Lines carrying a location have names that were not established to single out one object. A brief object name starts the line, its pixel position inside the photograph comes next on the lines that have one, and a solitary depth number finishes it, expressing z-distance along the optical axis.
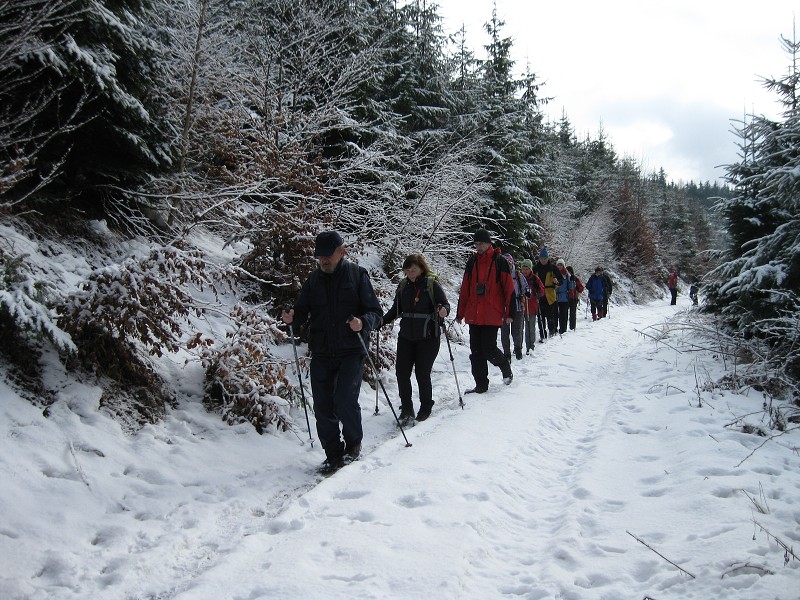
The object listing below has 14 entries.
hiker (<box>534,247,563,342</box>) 14.14
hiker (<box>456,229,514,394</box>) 7.42
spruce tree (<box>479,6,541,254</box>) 18.05
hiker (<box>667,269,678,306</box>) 31.42
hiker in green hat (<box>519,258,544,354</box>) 11.77
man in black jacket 4.75
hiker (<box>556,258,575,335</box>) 15.51
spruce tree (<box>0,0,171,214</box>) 5.18
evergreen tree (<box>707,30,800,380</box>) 6.60
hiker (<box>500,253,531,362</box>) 9.51
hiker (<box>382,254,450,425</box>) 6.44
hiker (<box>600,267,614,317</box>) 20.88
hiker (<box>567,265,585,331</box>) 17.00
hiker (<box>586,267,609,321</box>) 20.20
